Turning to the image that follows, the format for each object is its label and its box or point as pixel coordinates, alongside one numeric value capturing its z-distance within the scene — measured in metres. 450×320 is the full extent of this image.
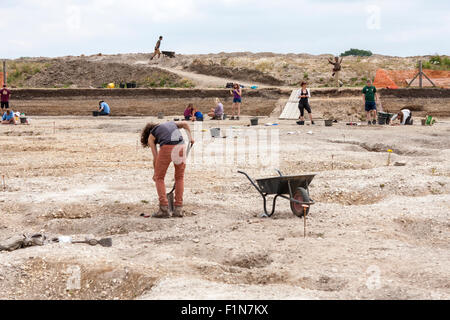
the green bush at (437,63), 41.50
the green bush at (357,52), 87.02
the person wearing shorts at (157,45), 48.51
